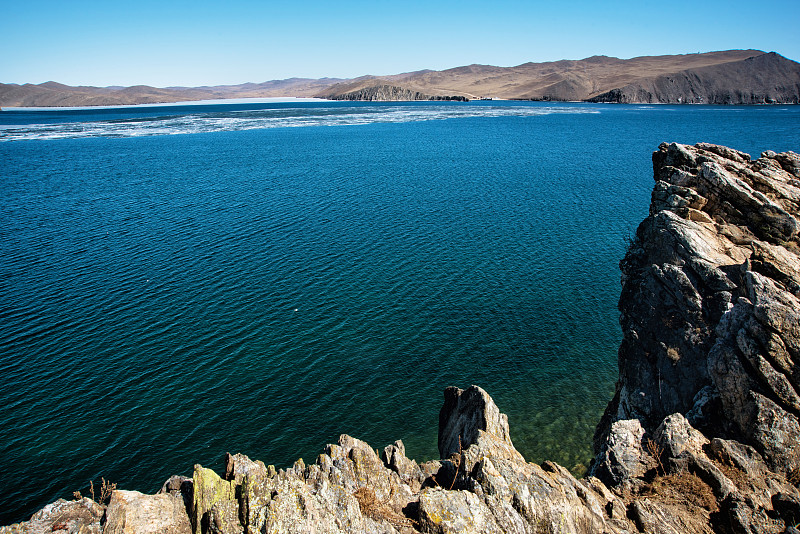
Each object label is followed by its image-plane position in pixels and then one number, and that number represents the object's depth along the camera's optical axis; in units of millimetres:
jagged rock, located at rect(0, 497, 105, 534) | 13098
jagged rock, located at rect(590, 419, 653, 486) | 17484
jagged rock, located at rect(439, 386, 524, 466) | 19531
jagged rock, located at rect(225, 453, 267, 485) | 15350
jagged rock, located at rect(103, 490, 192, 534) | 13328
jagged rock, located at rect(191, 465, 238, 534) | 13852
